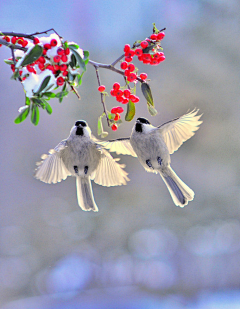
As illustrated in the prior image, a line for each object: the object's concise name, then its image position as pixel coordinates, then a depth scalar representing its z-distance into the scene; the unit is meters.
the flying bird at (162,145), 4.81
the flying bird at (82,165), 4.80
